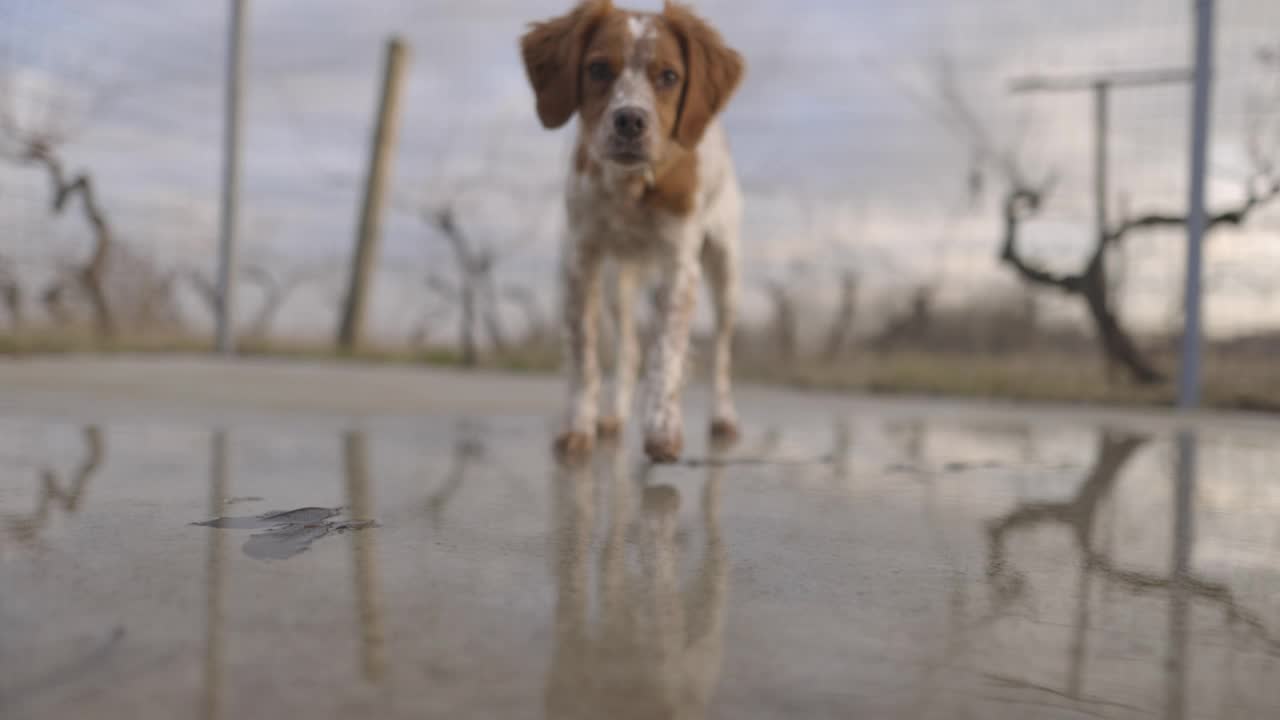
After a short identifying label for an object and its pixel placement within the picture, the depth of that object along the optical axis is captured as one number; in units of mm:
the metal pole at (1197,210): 5215
